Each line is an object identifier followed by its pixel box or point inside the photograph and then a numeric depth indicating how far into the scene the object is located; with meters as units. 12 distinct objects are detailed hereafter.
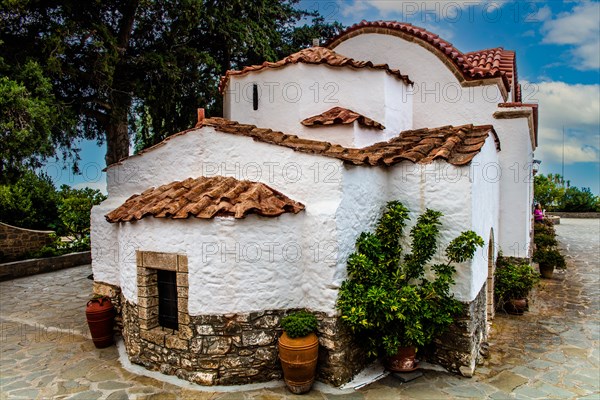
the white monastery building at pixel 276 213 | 5.11
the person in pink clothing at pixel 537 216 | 17.94
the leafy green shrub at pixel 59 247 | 13.19
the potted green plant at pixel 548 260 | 11.13
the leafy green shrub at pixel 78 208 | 12.41
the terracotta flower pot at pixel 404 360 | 5.49
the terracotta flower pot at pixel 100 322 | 6.62
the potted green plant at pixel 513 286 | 8.15
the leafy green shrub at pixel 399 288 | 5.07
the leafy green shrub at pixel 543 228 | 13.87
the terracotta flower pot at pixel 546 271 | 11.56
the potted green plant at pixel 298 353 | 4.85
